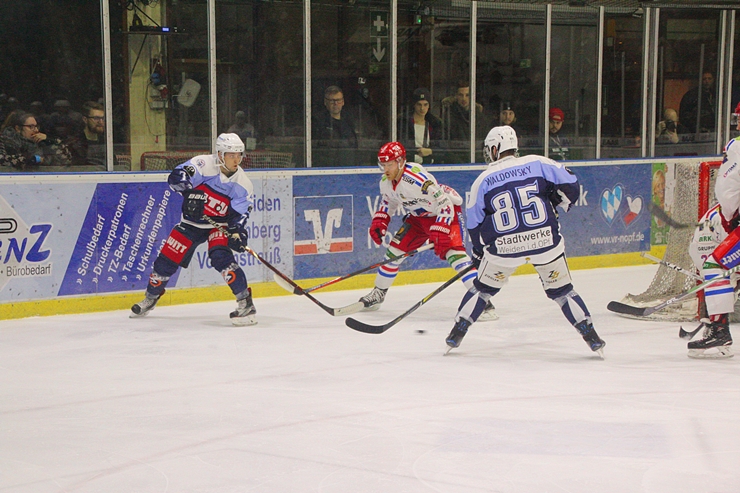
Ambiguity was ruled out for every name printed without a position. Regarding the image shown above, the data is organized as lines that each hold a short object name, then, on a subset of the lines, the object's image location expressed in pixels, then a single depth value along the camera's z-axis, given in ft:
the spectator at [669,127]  59.26
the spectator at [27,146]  40.04
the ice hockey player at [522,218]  28.22
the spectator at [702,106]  60.54
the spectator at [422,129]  51.29
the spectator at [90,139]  41.83
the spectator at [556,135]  55.31
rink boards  36.50
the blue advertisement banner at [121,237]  37.68
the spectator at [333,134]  48.44
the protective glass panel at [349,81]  48.52
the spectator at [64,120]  41.66
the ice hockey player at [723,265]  29.14
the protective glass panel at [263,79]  46.24
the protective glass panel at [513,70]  53.31
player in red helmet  36.22
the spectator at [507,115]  54.24
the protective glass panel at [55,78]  41.27
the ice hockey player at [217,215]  35.29
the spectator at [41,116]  41.39
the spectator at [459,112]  52.48
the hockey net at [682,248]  38.06
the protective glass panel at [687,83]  58.80
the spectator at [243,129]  46.50
